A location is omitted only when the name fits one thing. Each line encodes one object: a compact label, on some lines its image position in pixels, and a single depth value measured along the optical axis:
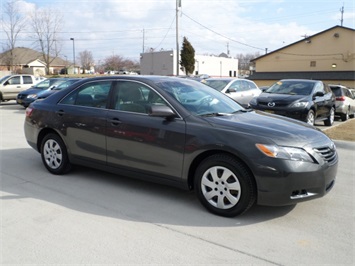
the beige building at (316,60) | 40.94
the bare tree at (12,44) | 39.50
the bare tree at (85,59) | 91.69
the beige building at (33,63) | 73.73
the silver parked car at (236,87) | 12.44
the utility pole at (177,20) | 29.73
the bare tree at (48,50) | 50.19
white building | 55.97
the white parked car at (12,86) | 19.68
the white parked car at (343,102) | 13.70
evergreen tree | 49.84
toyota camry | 3.73
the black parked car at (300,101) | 9.91
